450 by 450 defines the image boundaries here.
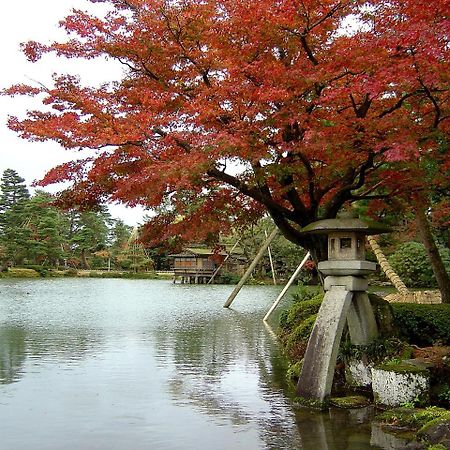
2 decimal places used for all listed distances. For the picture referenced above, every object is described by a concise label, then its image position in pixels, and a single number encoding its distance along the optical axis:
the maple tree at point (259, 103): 5.84
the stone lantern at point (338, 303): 5.88
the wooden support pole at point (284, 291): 14.51
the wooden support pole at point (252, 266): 15.69
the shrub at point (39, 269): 41.72
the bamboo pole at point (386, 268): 15.40
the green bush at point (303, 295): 12.16
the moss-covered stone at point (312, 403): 5.72
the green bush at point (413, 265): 25.91
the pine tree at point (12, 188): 44.47
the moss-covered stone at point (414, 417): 4.64
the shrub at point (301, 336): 8.17
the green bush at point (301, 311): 9.81
